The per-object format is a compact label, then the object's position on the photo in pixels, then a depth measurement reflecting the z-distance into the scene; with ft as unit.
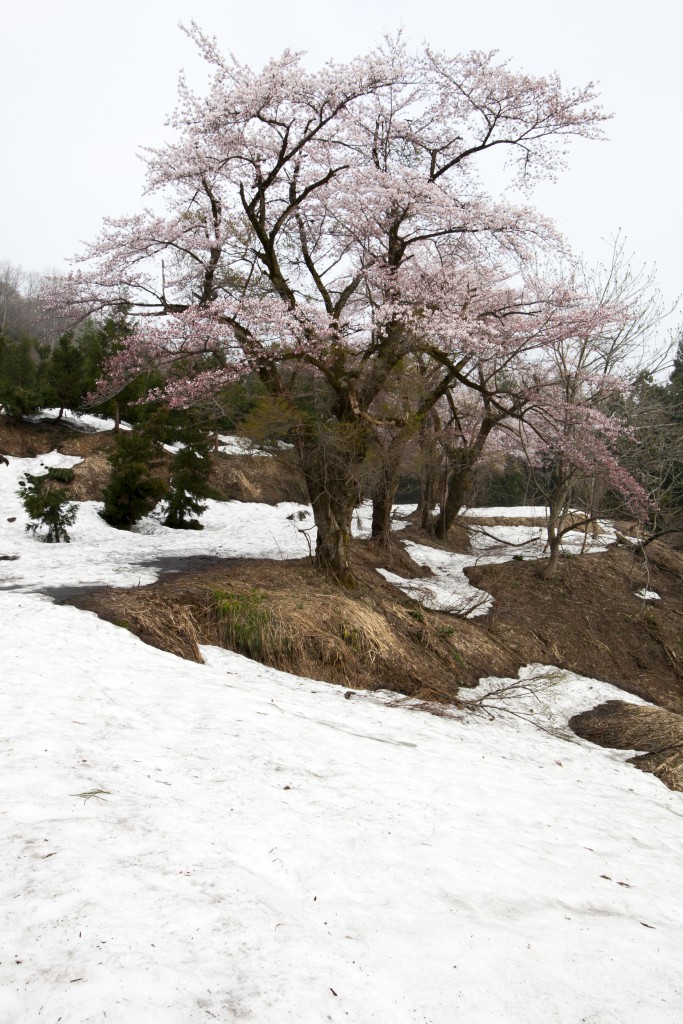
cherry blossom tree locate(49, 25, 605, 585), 31.35
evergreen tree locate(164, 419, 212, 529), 45.91
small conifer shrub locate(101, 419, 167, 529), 45.01
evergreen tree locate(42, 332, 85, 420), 61.62
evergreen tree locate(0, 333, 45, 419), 60.08
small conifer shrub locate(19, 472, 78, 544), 38.40
